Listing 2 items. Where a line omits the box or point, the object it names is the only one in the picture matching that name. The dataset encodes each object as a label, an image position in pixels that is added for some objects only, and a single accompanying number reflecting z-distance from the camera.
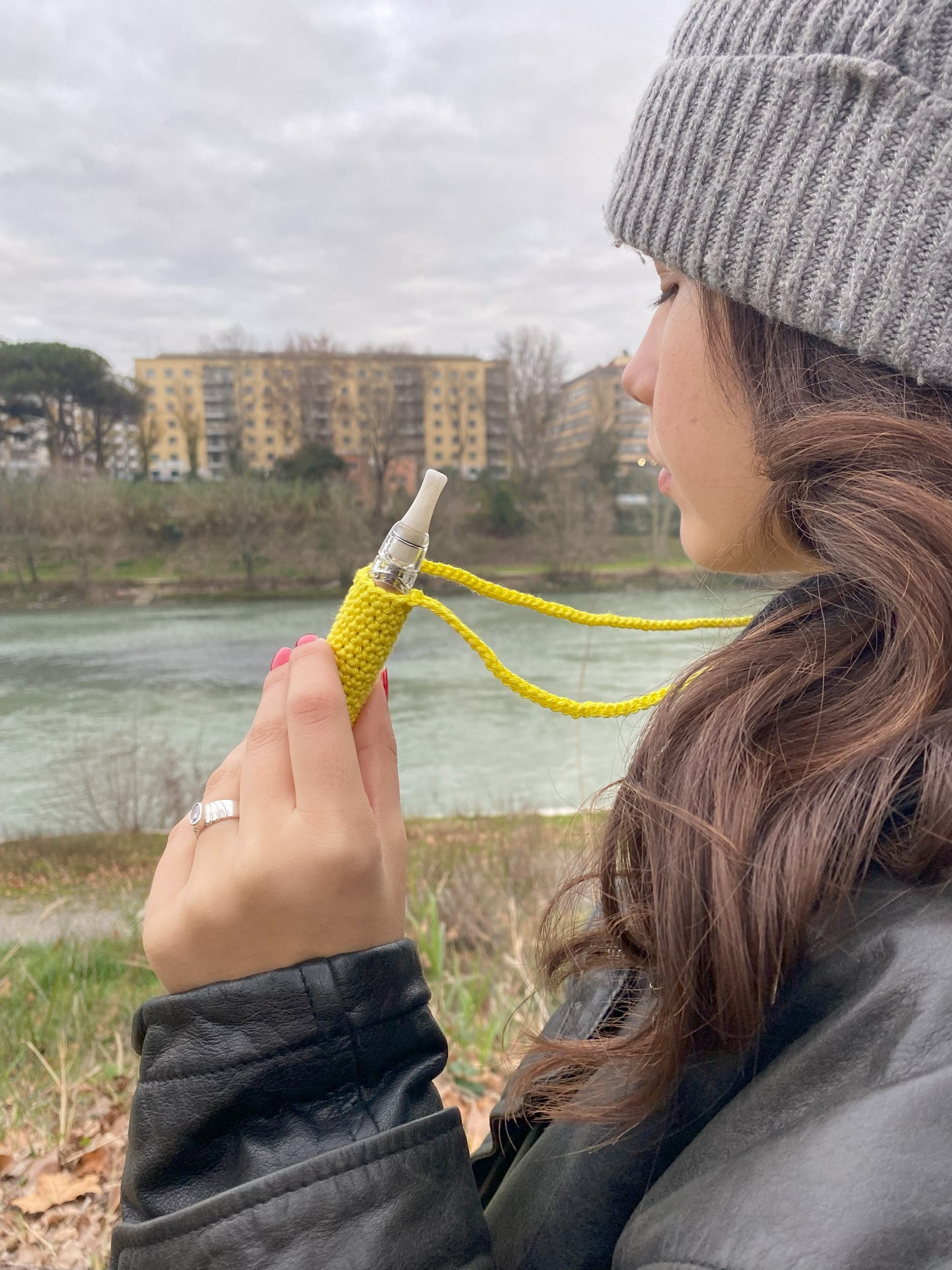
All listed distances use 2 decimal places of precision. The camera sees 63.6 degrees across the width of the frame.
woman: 0.37
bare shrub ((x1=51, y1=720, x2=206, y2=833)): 6.57
